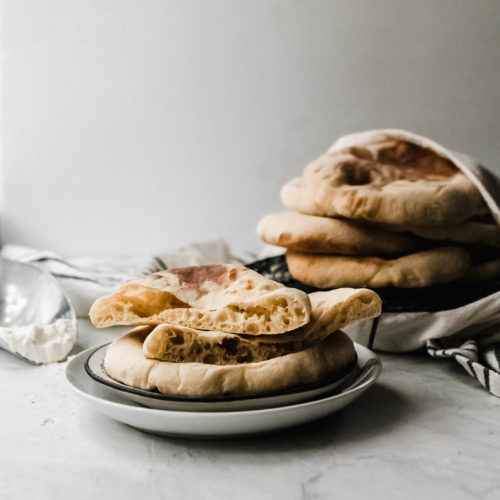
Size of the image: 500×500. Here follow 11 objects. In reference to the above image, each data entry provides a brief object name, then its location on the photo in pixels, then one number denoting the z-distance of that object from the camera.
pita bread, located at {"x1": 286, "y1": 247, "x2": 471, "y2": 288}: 1.03
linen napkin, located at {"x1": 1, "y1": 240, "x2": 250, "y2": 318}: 1.29
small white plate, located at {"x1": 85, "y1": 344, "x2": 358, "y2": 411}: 0.65
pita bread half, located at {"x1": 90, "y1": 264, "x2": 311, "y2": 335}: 0.70
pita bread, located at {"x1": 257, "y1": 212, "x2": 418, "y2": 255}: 1.06
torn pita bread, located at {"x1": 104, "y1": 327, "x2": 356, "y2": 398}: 0.66
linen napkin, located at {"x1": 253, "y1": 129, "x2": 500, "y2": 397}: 1.02
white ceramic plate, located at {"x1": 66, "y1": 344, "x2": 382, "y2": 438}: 0.64
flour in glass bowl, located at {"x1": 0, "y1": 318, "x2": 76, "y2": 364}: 1.03
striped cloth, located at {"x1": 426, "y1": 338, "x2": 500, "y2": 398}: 0.88
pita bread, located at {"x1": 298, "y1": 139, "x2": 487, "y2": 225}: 1.01
